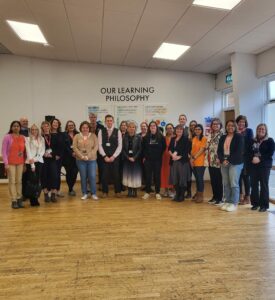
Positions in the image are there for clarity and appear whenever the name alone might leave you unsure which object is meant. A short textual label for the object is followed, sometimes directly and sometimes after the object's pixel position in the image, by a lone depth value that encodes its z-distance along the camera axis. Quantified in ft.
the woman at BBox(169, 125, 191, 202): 16.83
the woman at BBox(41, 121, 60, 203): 16.66
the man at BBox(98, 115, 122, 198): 17.83
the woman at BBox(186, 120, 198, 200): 17.97
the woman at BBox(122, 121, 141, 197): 17.90
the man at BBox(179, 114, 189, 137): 18.39
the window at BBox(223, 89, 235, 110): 24.96
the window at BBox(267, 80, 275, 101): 19.35
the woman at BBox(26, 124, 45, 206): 15.51
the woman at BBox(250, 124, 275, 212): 14.60
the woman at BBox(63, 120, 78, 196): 18.15
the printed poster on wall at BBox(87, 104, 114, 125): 24.34
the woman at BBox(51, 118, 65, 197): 16.94
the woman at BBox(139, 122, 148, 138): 18.93
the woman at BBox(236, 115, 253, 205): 15.52
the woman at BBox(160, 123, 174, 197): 18.59
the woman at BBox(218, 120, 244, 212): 14.85
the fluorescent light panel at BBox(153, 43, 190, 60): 18.89
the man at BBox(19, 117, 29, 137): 17.72
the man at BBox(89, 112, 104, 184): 19.13
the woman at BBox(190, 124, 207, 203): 16.81
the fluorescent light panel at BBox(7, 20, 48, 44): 16.26
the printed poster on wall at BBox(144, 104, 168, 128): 25.14
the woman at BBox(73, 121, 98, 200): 17.33
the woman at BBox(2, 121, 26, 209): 14.92
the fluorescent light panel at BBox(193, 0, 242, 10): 12.50
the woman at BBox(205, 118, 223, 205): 16.17
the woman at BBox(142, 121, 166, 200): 17.61
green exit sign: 23.00
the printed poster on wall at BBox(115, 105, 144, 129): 24.74
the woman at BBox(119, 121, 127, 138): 19.34
